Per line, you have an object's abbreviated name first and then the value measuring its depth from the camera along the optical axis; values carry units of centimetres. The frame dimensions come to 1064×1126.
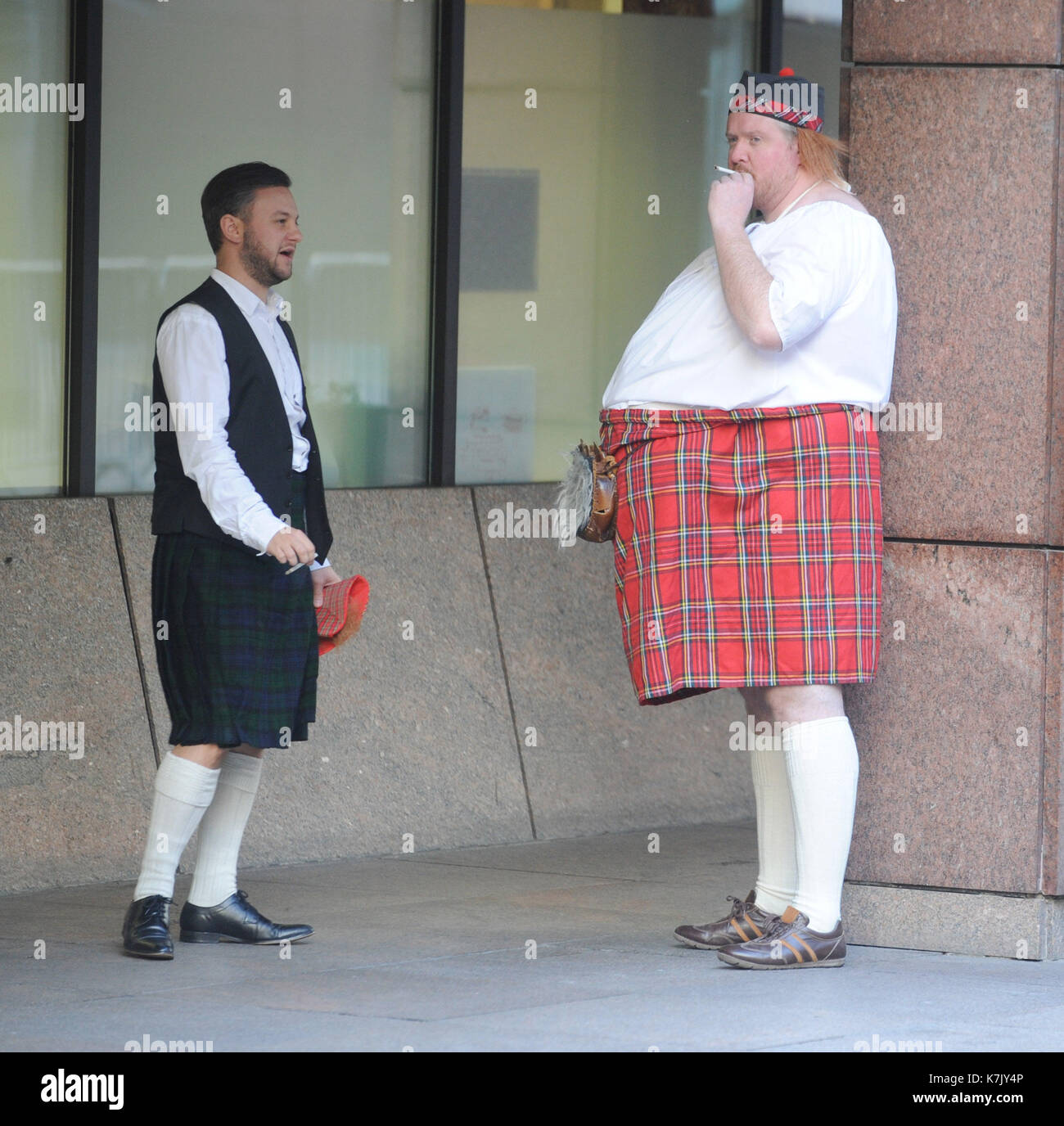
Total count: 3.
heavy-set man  1131
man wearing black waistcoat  1164
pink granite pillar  1173
